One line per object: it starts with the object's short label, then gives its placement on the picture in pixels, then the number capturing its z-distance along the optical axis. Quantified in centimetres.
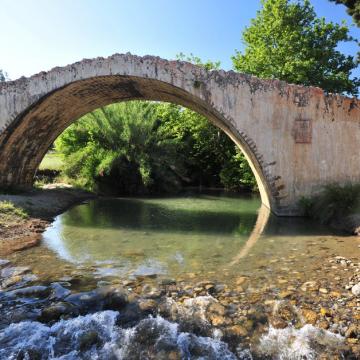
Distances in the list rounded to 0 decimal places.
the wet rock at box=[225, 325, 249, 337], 358
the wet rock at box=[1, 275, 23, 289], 475
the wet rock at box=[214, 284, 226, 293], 458
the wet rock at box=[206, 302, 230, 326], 380
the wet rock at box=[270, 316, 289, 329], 370
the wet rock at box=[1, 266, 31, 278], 516
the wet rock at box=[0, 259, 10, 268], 560
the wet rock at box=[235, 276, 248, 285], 483
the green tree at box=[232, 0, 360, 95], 1669
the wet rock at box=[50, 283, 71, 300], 437
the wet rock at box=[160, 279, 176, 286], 481
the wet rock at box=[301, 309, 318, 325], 377
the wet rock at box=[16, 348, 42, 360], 327
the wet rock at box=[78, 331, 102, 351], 345
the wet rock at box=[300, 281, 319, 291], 455
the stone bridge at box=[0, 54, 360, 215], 936
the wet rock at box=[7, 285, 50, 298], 444
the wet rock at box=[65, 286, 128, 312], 417
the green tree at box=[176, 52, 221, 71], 2356
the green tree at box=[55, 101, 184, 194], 1689
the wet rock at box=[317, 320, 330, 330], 364
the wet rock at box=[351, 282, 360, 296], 436
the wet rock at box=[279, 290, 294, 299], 436
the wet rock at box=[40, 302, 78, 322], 389
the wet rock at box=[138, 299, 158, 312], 411
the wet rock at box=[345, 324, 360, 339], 347
